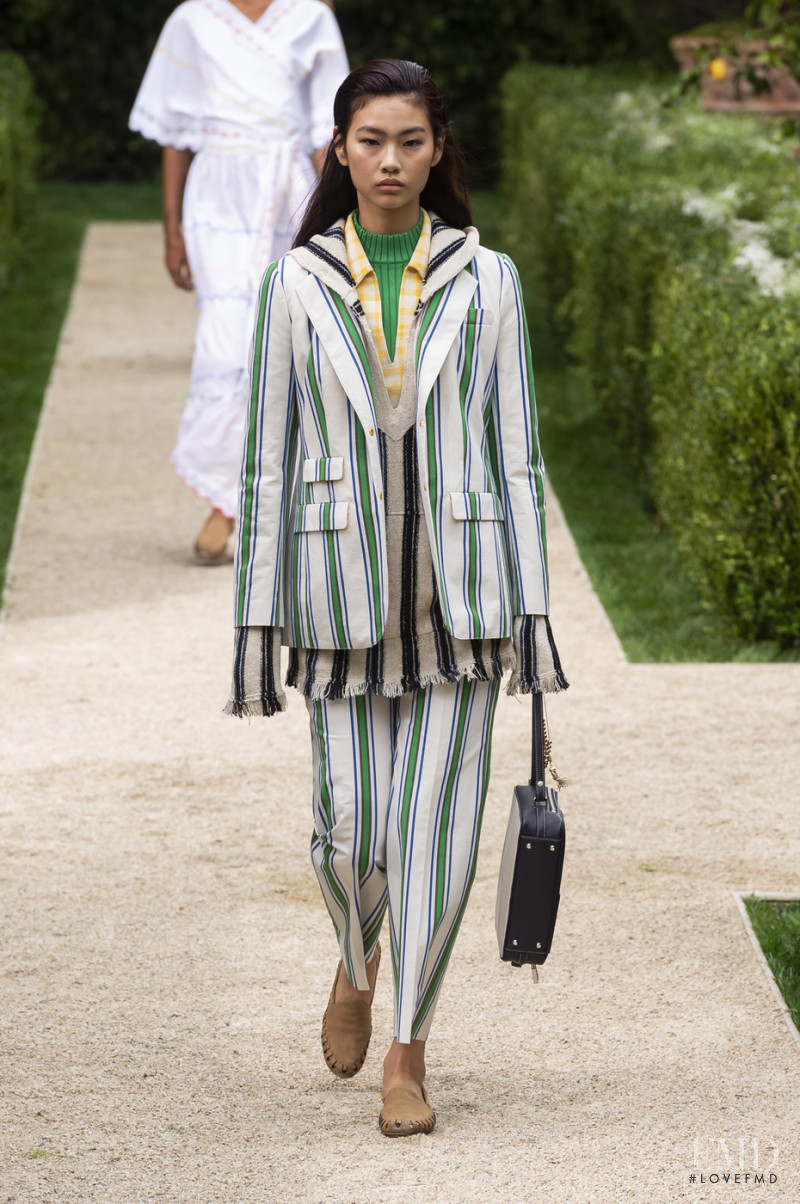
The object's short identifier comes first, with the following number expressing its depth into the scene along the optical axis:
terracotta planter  25.87
